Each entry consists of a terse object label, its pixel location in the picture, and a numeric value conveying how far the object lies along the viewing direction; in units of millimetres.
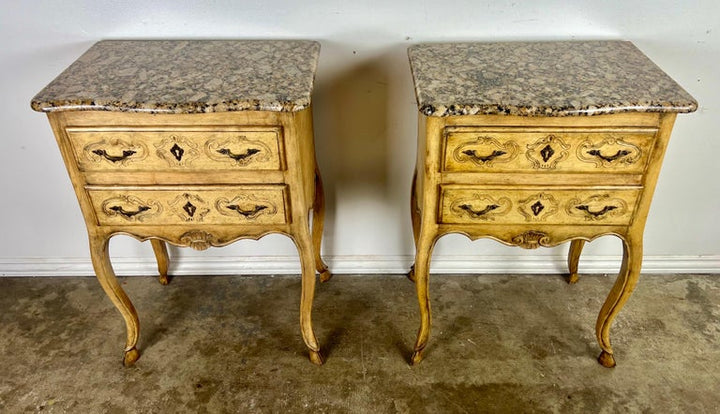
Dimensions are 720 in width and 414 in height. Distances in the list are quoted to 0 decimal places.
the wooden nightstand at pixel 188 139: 1348
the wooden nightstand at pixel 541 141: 1327
